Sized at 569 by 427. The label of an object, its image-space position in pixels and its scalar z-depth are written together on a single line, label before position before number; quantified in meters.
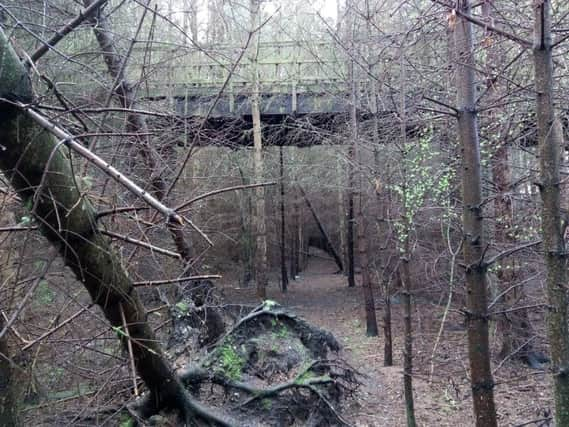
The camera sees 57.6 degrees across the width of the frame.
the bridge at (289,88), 9.76
